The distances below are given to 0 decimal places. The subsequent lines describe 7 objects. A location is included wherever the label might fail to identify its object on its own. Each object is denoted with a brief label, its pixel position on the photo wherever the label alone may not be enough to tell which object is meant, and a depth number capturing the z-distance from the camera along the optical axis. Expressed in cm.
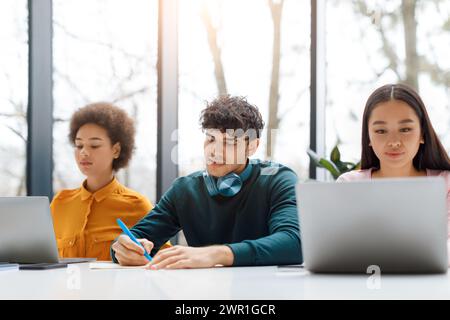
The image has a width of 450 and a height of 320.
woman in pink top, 209
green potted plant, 326
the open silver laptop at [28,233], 179
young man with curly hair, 216
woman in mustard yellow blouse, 265
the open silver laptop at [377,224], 128
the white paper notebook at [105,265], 180
